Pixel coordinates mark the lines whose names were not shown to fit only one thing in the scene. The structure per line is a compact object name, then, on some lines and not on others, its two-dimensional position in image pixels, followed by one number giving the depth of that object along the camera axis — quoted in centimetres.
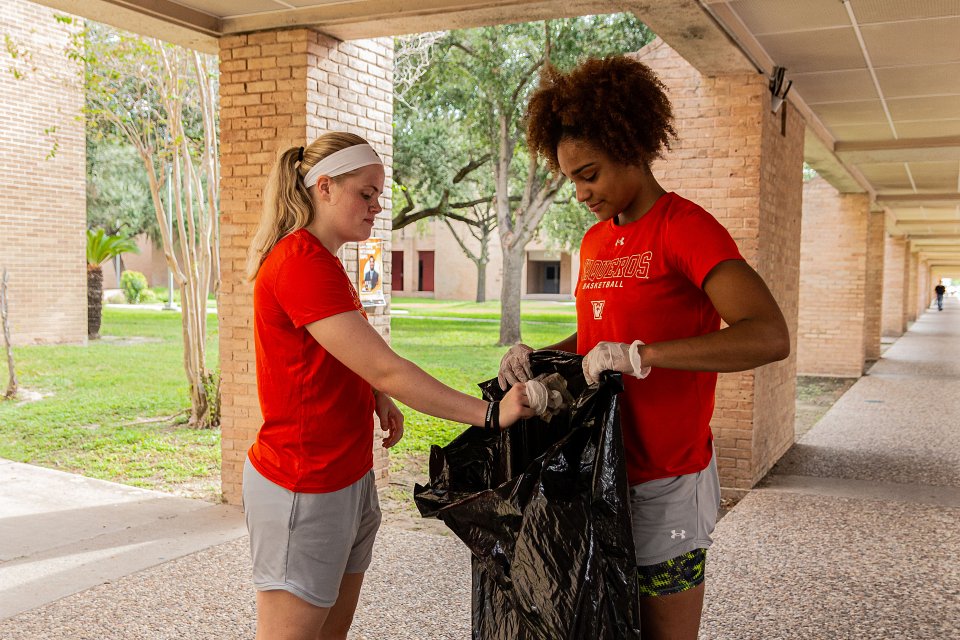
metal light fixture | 711
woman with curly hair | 213
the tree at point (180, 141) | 884
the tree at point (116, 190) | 2914
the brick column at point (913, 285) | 4110
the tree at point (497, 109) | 1895
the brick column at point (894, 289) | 2972
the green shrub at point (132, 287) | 3650
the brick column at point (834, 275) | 1602
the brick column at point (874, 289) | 1931
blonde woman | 222
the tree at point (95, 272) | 2059
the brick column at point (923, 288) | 5244
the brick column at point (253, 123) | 593
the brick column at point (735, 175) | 703
